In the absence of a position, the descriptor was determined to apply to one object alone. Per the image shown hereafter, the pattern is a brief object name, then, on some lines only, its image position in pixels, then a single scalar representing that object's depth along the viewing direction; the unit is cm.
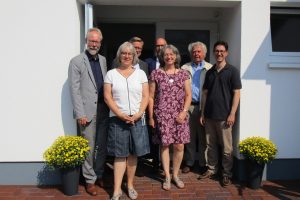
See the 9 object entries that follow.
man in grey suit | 313
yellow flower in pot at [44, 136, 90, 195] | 313
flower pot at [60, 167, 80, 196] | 322
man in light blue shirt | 367
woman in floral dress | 324
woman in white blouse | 297
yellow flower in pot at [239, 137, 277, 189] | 333
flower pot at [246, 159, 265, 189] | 341
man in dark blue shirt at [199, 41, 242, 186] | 341
